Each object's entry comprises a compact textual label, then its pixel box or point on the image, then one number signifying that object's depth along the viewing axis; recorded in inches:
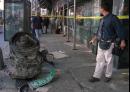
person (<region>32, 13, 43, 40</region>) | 260.1
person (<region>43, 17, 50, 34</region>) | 429.6
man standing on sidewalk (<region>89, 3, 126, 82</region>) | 101.5
